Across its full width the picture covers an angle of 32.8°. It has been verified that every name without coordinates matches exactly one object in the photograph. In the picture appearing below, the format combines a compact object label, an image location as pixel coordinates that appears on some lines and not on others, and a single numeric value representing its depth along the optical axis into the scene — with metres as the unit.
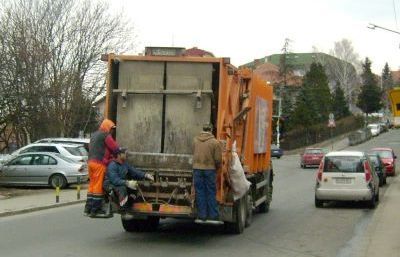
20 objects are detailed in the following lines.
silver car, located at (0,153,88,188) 26.03
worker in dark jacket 11.41
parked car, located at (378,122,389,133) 102.79
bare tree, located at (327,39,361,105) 122.31
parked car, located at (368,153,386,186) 28.81
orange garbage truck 11.70
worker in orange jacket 11.59
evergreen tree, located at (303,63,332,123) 89.56
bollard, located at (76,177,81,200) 21.28
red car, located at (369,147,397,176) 35.66
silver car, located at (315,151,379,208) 18.73
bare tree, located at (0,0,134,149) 31.67
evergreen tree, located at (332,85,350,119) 101.56
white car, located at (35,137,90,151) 28.98
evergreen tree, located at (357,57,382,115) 117.16
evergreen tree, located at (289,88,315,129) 84.19
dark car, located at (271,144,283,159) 61.90
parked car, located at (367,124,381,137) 93.06
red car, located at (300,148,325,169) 46.88
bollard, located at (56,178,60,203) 19.84
